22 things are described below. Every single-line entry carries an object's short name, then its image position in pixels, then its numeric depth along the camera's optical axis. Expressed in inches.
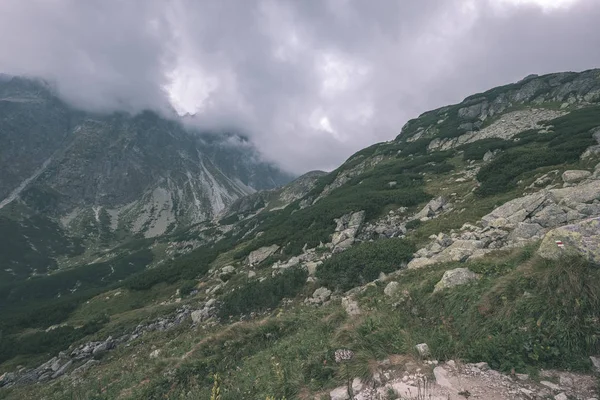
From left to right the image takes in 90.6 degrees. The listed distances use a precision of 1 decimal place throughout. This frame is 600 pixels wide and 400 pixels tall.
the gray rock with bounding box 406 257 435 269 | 493.7
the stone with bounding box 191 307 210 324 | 758.9
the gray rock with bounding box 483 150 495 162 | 1499.8
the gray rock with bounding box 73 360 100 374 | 697.7
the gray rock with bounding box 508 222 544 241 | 463.2
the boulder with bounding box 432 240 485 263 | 455.5
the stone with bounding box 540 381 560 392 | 171.8
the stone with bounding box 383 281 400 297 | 385.4
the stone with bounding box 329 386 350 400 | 206.5
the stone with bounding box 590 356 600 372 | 178.6
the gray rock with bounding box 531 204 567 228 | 486.3
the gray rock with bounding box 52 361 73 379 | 746.0
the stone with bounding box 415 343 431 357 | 220.5
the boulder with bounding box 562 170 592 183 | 685.3
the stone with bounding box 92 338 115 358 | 774.5
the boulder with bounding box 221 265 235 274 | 1190.0
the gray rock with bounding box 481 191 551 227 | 579.8
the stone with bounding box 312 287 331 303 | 593.6
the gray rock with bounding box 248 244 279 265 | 1218.6
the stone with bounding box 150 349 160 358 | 553.8
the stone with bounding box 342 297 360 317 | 368.6
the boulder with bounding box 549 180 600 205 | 520.1
